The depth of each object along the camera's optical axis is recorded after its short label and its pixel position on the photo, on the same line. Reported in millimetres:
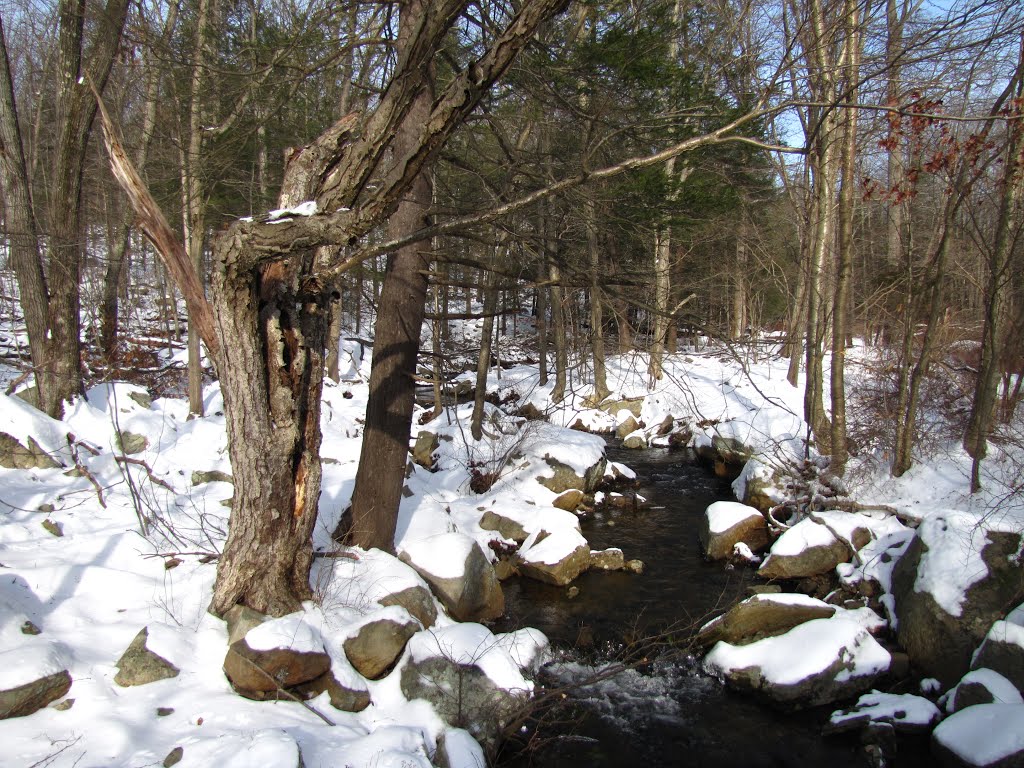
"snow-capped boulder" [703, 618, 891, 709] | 5570
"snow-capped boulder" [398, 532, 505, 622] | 6312
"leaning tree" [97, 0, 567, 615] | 3215
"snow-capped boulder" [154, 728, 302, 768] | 3166
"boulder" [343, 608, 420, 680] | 4715
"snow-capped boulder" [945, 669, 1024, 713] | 4863
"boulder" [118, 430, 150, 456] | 7524
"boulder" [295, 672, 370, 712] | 4324
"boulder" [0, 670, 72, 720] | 3383
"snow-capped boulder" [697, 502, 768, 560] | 8617
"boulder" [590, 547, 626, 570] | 8273
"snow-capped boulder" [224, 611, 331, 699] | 4070
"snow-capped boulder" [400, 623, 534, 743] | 4516
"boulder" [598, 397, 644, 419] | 17125
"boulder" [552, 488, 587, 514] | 10383
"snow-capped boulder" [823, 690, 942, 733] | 5125
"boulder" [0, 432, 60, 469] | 6277
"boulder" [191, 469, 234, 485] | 7324
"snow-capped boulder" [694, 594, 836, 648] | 6113
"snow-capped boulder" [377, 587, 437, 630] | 5426
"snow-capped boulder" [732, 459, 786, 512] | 9859
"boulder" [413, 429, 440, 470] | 10742
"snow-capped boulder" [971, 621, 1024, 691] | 5066
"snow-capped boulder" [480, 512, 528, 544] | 8781
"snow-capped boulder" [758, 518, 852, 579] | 7715
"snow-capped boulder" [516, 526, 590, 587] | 7812
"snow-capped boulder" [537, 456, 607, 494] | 10703
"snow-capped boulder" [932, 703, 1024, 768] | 4309
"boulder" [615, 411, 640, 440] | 16359
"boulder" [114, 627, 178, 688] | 3877
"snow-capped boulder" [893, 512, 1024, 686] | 5711
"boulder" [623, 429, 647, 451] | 15742
